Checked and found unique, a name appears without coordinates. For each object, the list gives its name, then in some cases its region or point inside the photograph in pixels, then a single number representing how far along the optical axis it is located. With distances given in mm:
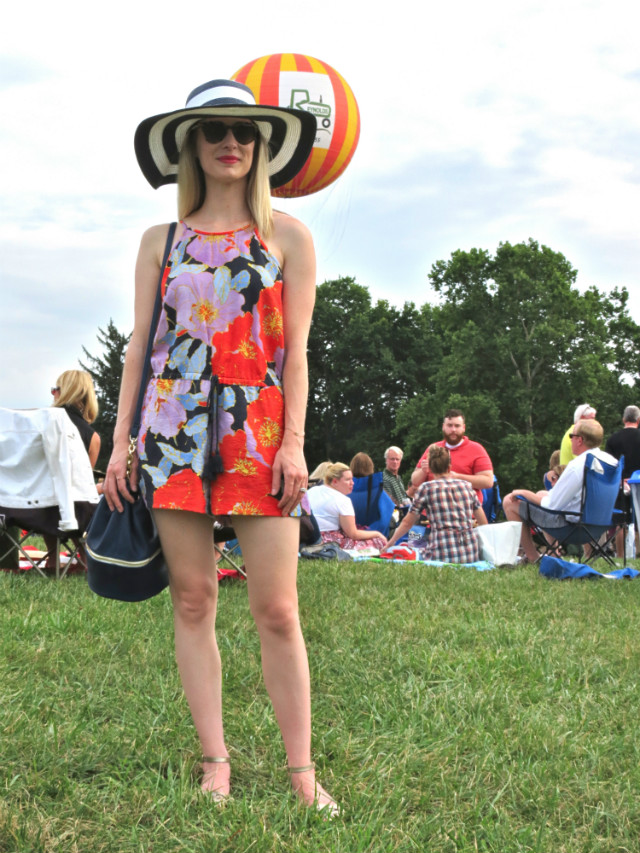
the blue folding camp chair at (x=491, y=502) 11012
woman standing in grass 2348
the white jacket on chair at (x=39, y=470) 6070
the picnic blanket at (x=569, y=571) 7191
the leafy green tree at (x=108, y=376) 44500
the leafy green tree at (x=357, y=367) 39844
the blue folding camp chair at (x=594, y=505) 8055
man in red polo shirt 9883
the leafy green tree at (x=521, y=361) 30469
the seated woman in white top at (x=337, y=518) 8898
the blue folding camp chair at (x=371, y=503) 11000
